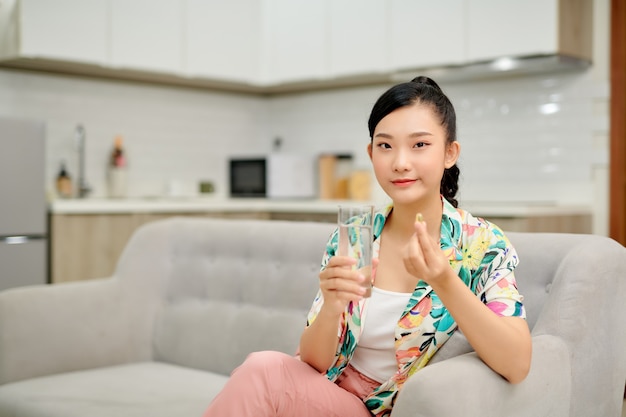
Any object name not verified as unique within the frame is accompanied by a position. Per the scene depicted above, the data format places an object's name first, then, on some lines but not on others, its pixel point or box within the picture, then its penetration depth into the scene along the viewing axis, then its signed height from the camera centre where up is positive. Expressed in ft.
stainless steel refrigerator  12.67 -0.15
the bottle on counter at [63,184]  15.49 +0.21
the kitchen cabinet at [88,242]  13.47 -0.82
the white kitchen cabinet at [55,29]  14.15 +3.01
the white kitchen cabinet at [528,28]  13.48 +2.92
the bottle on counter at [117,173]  16.55 +0.45
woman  5.11 -0.77
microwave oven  17.34 +0.42
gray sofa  5.57 -1.21
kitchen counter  12.81 -0.21
